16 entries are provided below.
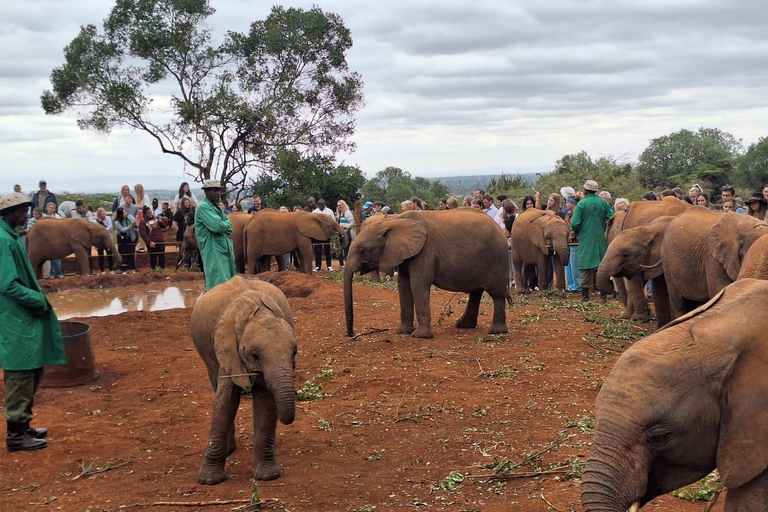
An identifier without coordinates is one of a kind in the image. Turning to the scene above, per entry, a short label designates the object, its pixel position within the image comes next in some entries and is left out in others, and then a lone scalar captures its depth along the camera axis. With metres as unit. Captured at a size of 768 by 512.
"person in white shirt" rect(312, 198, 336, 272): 23.62
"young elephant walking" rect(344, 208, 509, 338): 12.41
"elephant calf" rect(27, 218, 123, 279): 20.80
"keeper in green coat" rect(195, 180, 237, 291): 9.98
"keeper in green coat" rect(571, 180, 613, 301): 15.60
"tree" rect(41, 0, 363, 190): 28.23
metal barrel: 10.36
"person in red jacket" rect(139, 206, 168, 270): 23.53
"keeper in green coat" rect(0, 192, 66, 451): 7.79
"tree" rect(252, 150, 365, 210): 29.06
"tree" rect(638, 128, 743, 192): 31.86
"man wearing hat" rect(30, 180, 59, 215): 23.86
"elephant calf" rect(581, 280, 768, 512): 3.84
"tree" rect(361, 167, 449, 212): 41.75
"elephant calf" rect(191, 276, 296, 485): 6.27
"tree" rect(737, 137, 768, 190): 29.27
